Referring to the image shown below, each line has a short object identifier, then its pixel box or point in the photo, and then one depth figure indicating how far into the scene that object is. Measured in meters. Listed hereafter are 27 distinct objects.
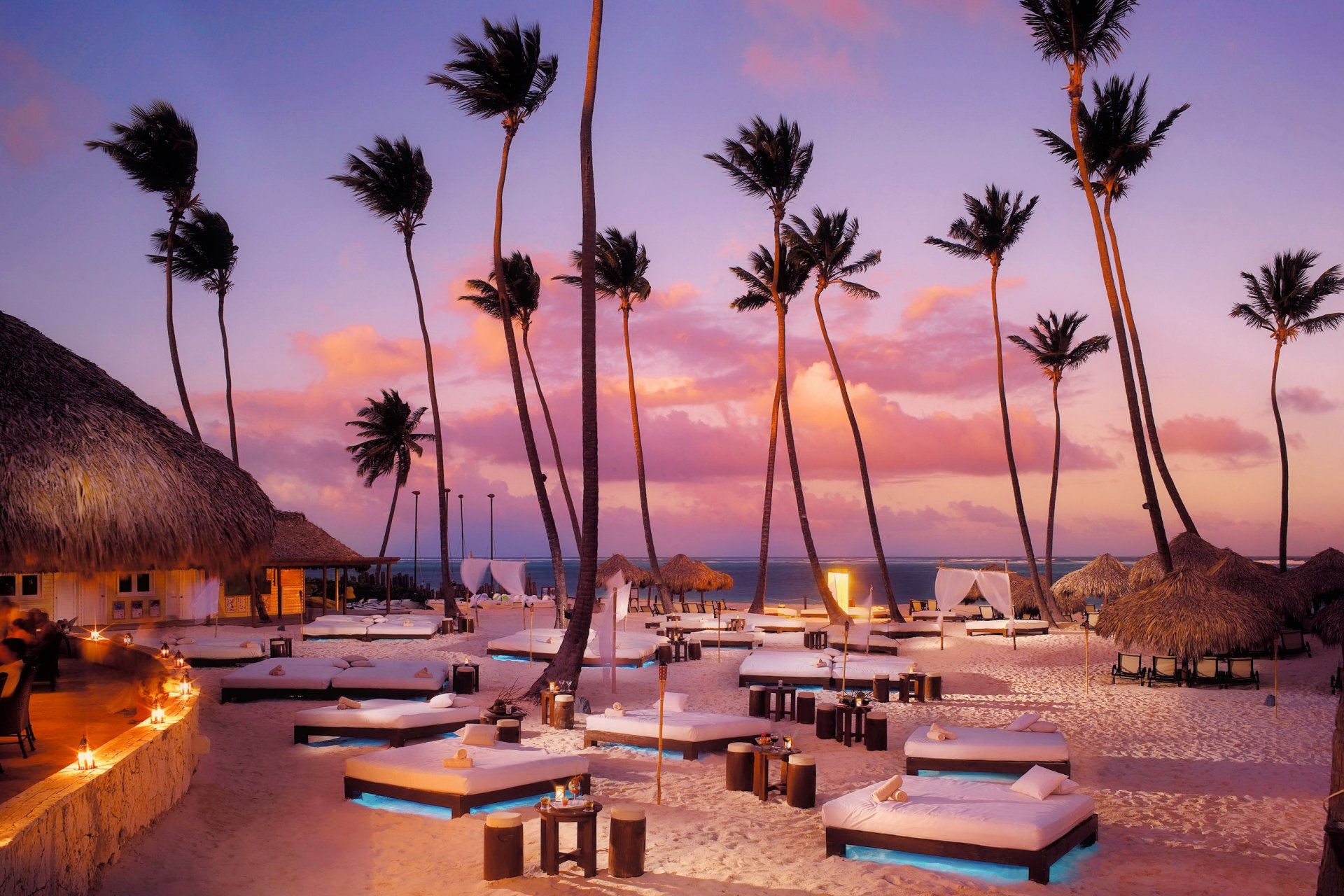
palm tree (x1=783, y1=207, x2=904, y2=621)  27.48
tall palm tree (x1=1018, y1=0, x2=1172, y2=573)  19.16
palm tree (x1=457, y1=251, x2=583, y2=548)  29.69
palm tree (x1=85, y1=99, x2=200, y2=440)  27.00
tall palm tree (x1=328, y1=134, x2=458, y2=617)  27.50
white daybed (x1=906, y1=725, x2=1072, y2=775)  9.07
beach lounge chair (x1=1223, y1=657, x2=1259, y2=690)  15.94
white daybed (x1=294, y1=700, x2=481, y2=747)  10.62
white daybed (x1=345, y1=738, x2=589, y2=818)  7.84
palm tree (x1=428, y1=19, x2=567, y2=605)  16.41
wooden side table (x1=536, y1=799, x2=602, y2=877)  6.41
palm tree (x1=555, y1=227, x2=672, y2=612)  29.48
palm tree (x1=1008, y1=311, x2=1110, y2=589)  31.39
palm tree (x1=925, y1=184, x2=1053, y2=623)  27.53
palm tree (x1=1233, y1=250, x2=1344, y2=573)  30.34
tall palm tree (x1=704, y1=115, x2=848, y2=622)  26.05
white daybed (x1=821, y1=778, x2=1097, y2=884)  6.43
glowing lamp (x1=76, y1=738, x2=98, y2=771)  5.16
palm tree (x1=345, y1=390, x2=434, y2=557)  43.19
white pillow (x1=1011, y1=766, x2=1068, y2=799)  7.23
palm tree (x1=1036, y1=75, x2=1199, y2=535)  21.30
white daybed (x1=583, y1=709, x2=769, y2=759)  10.34
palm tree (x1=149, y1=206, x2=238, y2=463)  31.61
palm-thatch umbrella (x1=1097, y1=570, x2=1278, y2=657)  15.51
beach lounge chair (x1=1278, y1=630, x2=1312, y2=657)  19.41
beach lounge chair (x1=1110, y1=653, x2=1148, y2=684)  16.50
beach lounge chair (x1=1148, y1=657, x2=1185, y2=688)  16.10
